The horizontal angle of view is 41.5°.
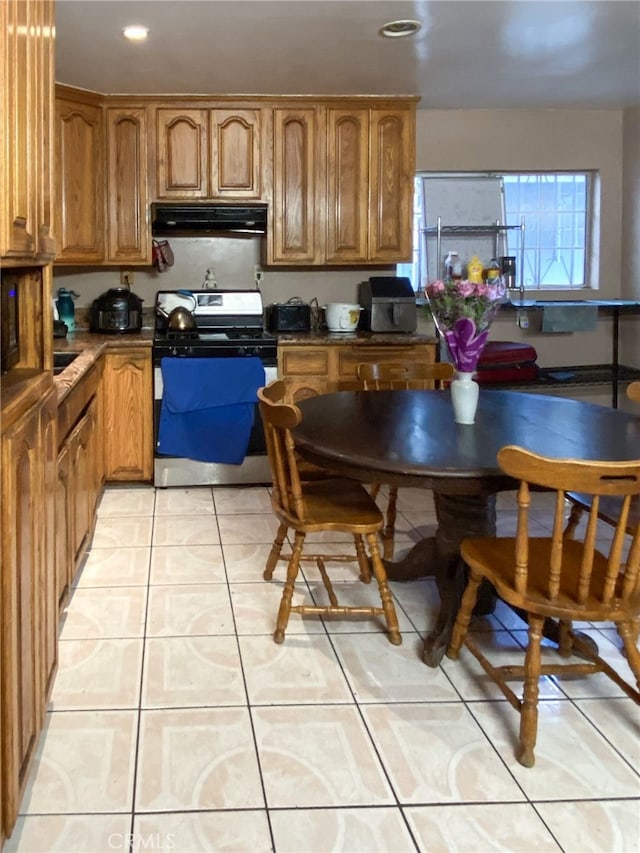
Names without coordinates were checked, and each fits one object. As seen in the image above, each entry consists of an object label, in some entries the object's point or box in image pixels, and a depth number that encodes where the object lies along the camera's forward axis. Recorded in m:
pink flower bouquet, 2.58
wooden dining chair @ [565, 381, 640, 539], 2.85
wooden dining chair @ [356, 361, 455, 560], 3.74
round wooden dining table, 2.35
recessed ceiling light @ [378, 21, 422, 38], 3.46
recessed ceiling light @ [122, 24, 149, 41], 3.48
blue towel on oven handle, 4.55
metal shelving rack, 5.31
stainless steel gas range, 4.61
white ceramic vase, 2.80
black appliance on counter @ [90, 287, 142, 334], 4.80
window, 5.38
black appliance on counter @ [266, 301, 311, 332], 5.02
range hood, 4.79
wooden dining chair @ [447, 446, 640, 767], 2.02
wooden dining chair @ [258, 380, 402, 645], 2.70
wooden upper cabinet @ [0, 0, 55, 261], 1.59
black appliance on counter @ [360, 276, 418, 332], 5.01
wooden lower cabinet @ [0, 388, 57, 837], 1.67
